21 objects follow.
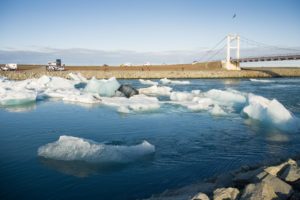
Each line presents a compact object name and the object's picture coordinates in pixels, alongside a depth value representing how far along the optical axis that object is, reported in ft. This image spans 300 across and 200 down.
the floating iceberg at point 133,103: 29.58
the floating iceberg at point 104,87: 41.92
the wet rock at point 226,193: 8.95
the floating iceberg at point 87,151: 14.56
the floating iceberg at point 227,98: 34.17
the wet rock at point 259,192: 8.41
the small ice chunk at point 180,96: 37.28
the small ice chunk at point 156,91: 45.23
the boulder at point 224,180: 11.20
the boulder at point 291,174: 10.06
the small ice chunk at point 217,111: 27.55
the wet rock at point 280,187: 8.80
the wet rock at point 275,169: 11.25
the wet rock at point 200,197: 8.97
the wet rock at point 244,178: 10.63
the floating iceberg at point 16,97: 33.39
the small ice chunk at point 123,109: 28.71
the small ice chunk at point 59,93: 39.93
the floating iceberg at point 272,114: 22.03
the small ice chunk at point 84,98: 35.37
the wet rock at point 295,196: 8.44
